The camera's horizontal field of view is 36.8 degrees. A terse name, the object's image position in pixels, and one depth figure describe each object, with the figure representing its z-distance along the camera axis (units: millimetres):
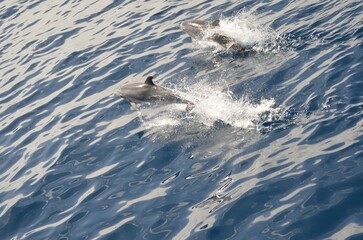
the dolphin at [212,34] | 18831
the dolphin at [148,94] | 16359
